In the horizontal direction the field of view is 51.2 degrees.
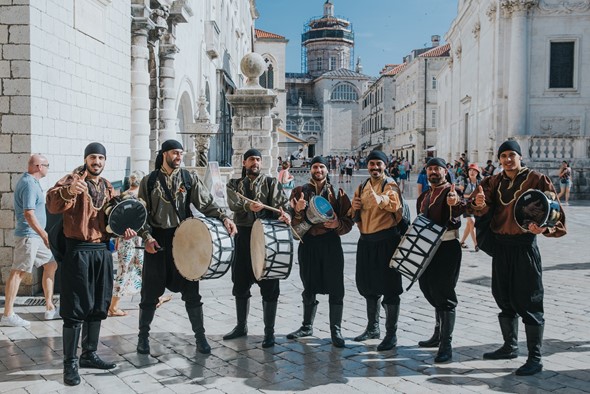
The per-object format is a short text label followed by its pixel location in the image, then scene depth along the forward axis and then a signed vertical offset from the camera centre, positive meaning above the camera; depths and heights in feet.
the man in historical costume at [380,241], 19.81 -2.04
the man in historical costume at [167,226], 19.11 -1.57
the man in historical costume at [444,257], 18.65 -2.42
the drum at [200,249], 18.51 -2.22
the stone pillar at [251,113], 42.47 +4.42
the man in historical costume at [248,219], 20.51 -1.44
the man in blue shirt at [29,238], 21.71 -2.35
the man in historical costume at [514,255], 17.79 -2.22
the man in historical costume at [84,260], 17.02 -2.42
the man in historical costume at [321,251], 20.29 -2.48
